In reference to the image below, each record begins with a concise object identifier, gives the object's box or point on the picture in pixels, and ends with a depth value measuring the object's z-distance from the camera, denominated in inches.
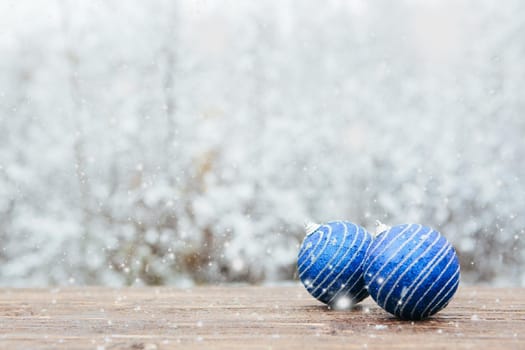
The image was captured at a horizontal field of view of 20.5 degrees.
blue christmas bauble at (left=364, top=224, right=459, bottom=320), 34.7
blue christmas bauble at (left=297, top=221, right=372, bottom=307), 36.7
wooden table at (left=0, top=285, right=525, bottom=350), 32.9
